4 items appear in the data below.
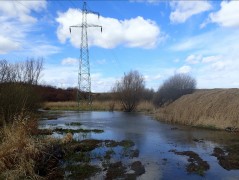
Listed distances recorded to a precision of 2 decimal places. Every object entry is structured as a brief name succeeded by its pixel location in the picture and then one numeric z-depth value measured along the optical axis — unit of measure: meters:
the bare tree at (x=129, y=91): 30.65
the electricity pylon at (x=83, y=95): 30.37
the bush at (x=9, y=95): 11.40
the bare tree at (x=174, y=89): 28.26
